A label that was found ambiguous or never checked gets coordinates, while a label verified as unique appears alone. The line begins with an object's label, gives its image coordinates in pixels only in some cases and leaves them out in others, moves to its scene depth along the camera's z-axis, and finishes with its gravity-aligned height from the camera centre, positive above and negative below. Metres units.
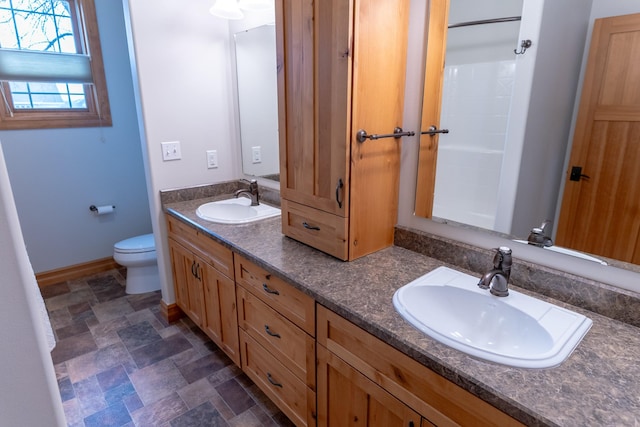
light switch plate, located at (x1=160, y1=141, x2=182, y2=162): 2.27 -0.14
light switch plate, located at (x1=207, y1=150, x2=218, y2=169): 2.49 -0.21
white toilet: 2.78 -1.02
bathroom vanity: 0.79 -0.58
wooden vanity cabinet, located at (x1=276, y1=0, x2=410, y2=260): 1.27 +0.05
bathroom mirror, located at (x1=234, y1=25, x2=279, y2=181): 2.20 +0.18
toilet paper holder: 3.11 -0.69
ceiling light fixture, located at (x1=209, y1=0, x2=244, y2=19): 1.98 +0.64
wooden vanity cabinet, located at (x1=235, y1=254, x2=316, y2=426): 1.36 -0.88
